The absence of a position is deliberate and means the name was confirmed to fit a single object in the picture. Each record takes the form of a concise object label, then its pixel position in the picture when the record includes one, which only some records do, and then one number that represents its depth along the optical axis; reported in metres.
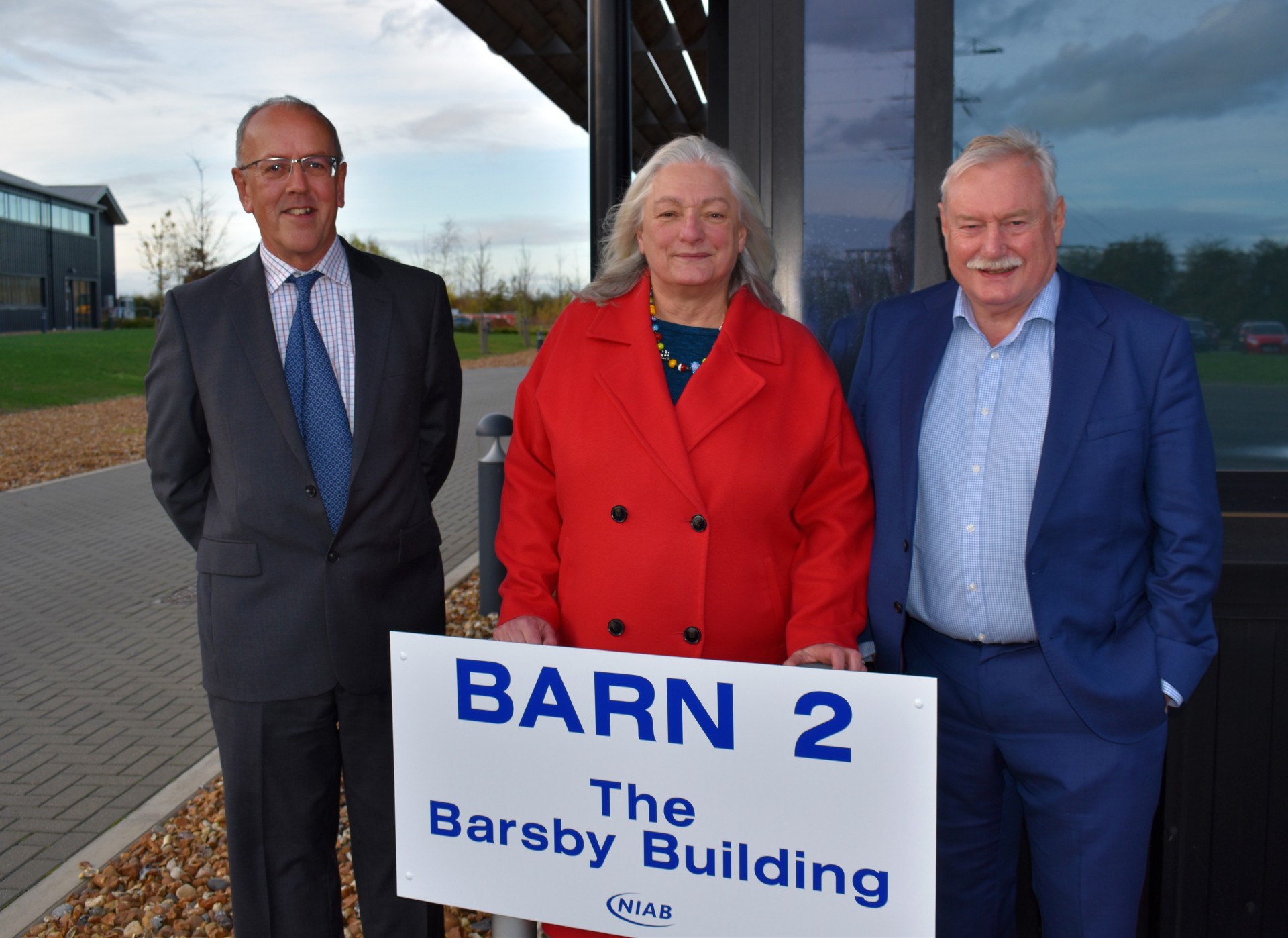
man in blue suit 2.05
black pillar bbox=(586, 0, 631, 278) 3.49
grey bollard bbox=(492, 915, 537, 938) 2.05
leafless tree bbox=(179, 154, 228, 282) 32.38
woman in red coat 2.20
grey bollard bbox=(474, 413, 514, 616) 6.40
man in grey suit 2.43
